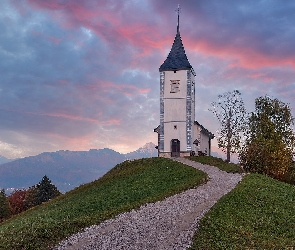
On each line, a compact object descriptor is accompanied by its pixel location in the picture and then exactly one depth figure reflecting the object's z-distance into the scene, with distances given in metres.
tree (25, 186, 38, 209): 49.91
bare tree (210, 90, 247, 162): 45.82
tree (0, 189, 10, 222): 46.43
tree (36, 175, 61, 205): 49.45
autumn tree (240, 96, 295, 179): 34.83
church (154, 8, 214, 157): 42.42
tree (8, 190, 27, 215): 52.43
